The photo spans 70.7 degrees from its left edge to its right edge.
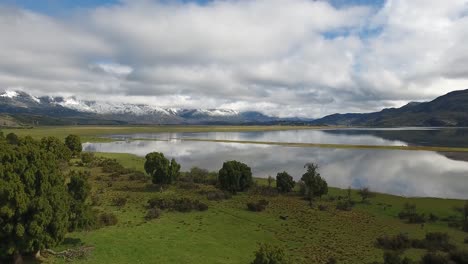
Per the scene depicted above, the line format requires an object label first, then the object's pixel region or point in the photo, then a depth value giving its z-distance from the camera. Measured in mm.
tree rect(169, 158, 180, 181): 66312
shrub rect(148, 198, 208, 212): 51788
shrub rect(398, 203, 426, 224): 48562
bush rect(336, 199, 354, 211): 54297
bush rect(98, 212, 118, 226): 42588
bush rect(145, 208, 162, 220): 46631
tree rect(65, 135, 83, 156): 106875
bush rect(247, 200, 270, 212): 52438
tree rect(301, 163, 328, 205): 60206
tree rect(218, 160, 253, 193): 64125
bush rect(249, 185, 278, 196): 64438
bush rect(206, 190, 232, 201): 59269
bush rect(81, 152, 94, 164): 91812
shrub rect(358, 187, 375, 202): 60331
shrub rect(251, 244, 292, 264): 25234
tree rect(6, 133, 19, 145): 100406
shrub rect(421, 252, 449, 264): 32950
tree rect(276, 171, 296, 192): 66375
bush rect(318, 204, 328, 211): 54025
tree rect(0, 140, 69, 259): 27375
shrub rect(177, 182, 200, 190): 66400
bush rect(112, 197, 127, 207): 52231
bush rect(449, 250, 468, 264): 33203
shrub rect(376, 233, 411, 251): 38500
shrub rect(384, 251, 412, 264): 30922
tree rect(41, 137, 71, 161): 81538
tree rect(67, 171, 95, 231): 35500
